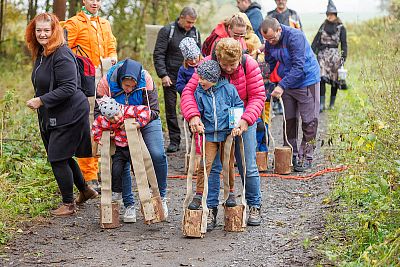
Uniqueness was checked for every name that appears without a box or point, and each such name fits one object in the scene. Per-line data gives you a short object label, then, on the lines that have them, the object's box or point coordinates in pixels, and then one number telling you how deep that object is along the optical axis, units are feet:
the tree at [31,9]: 83.07
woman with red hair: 36.35
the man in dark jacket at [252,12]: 54.94
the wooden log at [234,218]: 34.14
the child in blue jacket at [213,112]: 33.67
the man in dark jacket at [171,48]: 53.31
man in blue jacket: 46.35
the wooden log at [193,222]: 32.97
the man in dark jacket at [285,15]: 61.20
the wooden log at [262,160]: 48.71
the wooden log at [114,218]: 35.43
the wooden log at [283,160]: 47.83
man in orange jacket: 42.66
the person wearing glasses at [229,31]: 43.83
